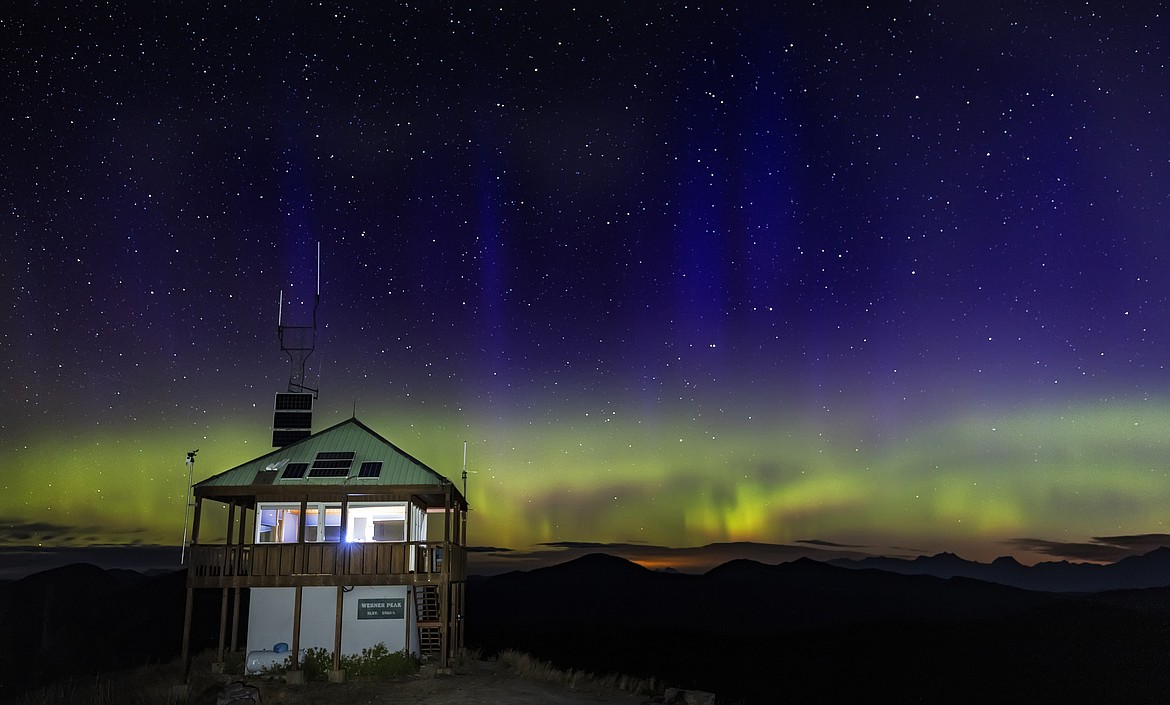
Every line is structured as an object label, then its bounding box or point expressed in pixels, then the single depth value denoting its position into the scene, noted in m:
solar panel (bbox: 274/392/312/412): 32.69
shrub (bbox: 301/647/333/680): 26.94
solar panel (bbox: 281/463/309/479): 28.36
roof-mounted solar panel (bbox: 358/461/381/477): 28.28
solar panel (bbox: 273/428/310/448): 32.09
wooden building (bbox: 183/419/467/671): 27.20
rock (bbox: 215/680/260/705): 23.08
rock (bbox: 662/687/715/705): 25.25
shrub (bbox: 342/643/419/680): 26.98
